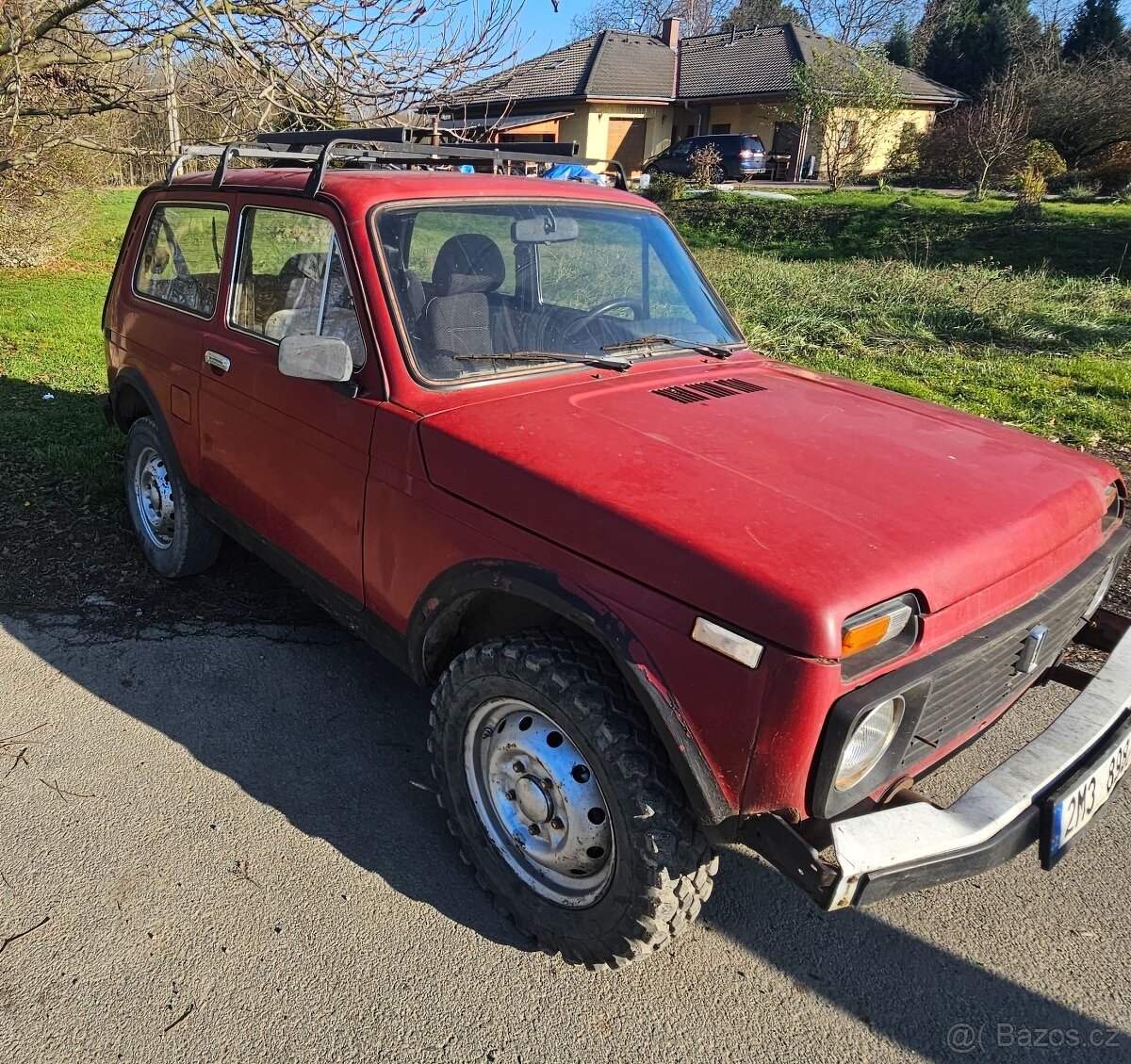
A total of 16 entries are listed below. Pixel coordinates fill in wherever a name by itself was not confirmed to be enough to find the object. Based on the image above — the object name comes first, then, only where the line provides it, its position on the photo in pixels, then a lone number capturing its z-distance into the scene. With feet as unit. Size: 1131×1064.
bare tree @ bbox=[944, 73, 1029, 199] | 90.99
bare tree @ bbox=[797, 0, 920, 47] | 178.60
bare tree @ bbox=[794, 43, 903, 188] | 95.91
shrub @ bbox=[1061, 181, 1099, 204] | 77.82
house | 131.75
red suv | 6.65
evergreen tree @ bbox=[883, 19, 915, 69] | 170.81
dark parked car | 110.22
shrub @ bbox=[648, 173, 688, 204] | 82.67
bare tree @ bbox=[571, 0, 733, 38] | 169.77
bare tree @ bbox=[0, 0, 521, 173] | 23.02
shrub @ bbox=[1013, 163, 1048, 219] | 61.57
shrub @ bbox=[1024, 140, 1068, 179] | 92.17
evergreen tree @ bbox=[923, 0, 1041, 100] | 151.43
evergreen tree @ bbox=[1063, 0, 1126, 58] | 144.05
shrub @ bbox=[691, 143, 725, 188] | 94.89
